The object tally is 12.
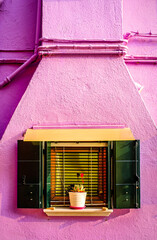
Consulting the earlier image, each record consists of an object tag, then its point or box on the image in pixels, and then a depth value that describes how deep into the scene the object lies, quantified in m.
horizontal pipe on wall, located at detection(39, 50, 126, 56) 6.44
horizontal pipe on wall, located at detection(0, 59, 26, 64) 7.15
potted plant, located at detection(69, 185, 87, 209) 5.98
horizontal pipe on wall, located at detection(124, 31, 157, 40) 7.21
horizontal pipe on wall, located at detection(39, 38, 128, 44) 6.48
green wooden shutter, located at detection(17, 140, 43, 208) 6.00
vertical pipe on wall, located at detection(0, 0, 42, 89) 6.85
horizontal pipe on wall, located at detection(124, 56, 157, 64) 7.16
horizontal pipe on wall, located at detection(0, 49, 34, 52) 7.23
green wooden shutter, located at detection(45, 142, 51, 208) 6.03
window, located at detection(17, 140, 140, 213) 6.00
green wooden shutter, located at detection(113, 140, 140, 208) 6.00
